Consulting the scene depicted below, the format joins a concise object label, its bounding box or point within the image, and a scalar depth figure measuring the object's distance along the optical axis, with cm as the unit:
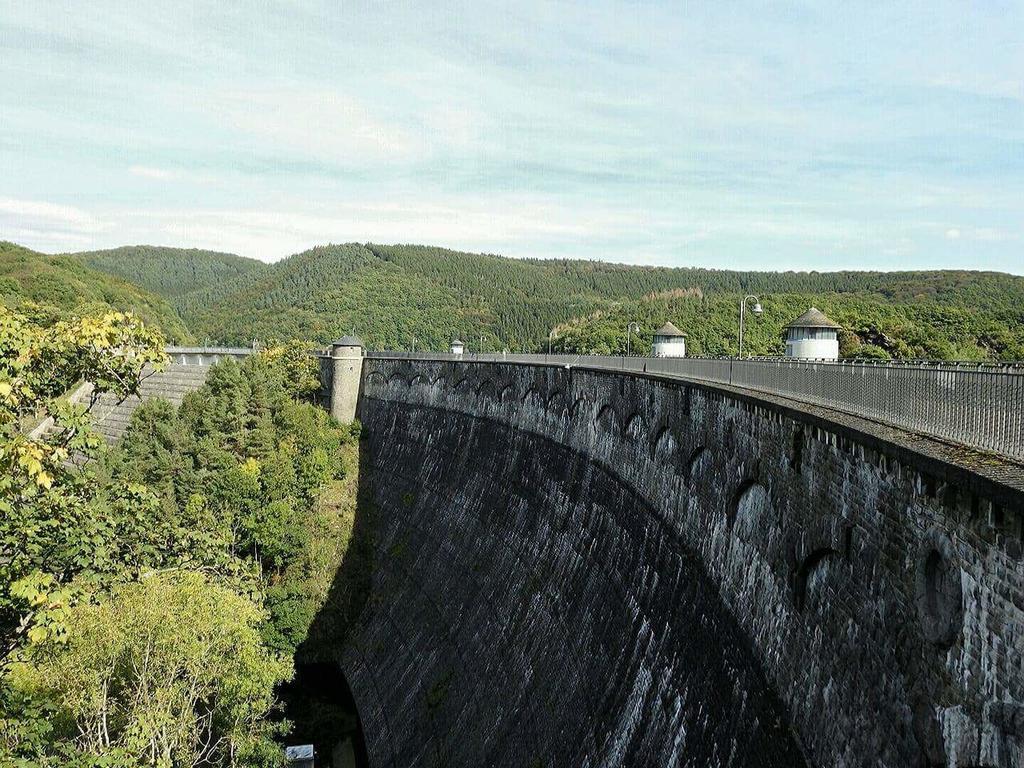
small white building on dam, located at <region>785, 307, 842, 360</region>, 3653
